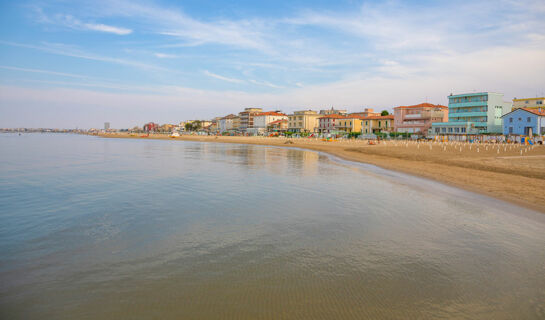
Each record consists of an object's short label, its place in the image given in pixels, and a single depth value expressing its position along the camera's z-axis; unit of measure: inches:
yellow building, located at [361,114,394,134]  3462.1
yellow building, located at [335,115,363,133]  3784.5
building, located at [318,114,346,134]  3966.5
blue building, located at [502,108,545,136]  2156.7
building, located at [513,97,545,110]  2957.2
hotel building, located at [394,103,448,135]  3029.0
